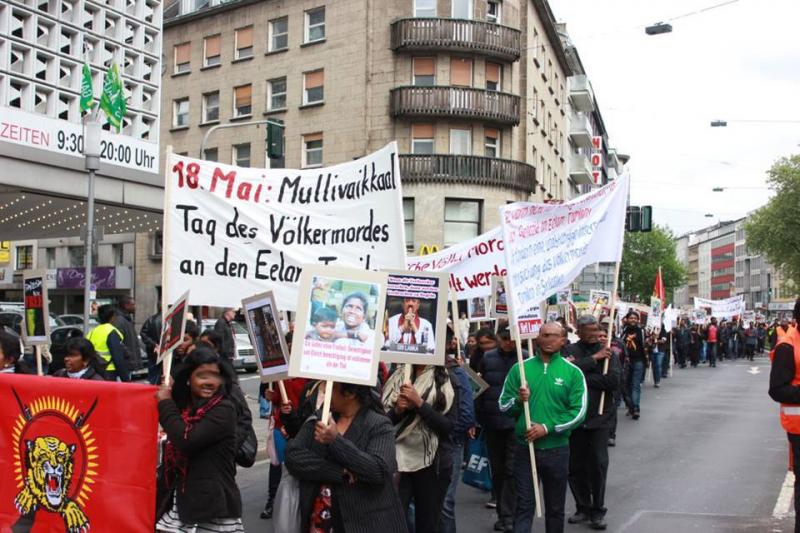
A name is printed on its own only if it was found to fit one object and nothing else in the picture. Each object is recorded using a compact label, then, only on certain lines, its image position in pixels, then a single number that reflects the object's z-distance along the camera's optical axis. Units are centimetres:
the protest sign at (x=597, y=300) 2353
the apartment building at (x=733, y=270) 15512
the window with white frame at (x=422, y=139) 3678
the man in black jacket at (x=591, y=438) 814
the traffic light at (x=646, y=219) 2262
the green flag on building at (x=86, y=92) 1864
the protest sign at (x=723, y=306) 4281
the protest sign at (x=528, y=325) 767
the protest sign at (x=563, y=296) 2432
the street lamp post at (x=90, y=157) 1322
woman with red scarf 479
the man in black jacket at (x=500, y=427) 802
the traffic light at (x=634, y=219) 2277
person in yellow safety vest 1116
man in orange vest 626
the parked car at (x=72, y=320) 2750
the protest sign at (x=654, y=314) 2624
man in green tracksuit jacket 657
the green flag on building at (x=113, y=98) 1877
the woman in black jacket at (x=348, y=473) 447
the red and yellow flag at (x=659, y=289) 2561
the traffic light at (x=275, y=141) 2027
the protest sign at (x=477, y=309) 1386
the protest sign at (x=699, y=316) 3978
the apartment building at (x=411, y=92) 3634
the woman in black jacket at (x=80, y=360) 697
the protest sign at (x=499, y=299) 1139
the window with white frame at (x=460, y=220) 3672
